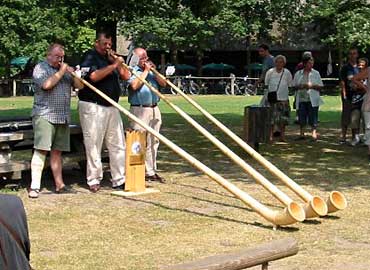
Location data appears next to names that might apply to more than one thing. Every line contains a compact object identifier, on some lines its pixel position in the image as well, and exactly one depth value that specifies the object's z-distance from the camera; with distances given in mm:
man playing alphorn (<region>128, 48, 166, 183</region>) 9844
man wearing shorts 8961
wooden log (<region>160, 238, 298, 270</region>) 4082
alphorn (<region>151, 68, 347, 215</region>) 7883
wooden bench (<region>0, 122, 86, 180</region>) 9242
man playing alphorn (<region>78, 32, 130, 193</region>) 9203
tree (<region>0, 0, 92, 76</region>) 39594
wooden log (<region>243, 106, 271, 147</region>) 13016
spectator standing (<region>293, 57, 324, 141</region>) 15219
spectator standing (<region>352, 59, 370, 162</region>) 12016
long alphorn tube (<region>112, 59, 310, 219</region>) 7868
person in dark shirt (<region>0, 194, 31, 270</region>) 2922
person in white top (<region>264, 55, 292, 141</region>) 14766
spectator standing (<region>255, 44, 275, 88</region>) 15328
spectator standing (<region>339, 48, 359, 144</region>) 14109
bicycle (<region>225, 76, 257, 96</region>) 40812
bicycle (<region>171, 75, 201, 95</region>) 42250
